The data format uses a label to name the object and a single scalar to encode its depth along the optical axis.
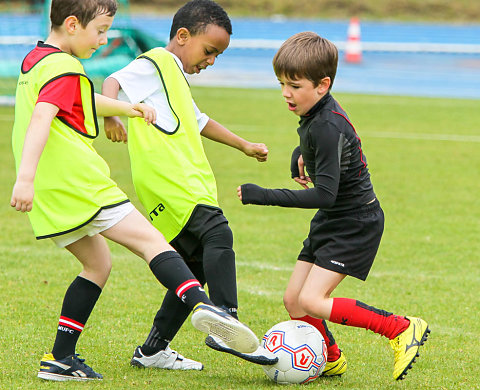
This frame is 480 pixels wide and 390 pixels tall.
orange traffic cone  50.12
